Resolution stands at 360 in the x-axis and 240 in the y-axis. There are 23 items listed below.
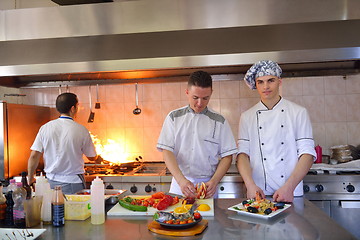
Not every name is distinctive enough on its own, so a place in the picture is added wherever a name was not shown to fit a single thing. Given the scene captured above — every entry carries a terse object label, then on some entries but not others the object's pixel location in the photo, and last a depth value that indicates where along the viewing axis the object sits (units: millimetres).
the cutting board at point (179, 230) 1356
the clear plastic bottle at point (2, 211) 1615
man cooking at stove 3008
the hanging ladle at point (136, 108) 3959
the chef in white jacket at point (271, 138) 2092
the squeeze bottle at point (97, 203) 1563
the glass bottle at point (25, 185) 1584
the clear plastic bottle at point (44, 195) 1575
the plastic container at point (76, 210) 1632
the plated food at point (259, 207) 1569
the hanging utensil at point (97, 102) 3954
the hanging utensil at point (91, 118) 3952
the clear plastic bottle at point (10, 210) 1576
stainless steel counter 1332
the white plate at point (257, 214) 1541
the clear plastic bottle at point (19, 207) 1526
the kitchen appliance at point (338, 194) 2939
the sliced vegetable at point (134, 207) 1686
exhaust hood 2320
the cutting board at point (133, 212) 1639
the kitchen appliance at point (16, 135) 3449
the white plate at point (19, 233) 1385
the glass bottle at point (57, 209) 1523
